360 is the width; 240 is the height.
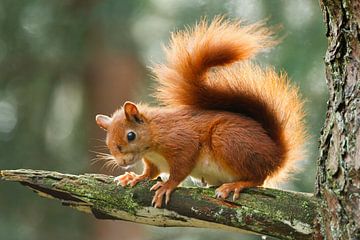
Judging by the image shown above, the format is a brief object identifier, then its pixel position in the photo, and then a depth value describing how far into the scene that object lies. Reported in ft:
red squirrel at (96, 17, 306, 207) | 14.19
